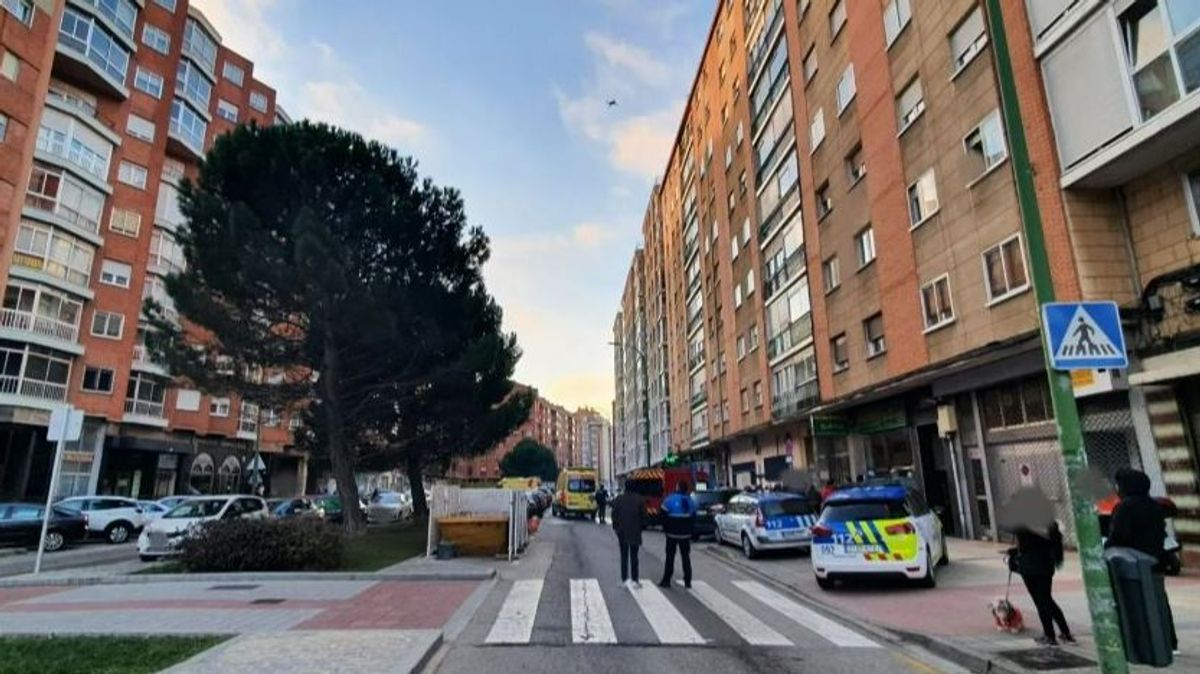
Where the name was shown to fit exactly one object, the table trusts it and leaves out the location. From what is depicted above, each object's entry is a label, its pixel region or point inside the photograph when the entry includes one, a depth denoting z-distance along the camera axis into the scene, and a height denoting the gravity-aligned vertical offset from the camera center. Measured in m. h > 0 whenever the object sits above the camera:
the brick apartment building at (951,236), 11.09 +5.57
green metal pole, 4.70 +0.46
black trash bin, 4.54 -0.84
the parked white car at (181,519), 17.03 -0.55
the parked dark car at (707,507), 22.62 -0.57
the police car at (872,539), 10.48 -0.78
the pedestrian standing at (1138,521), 5.70 -0.31
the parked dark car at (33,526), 20.73 -0.83
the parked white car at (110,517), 24.05 -0.65
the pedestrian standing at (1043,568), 6.76 -0.81
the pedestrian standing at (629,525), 11.91 -0.59
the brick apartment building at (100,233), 30.14 +13.04
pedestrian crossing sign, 5.29 +1.14
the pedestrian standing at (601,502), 36.22 -0.56
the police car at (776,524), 15.82 -0.80
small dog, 7.33 -1.39
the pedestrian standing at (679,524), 11.62 -0.56
